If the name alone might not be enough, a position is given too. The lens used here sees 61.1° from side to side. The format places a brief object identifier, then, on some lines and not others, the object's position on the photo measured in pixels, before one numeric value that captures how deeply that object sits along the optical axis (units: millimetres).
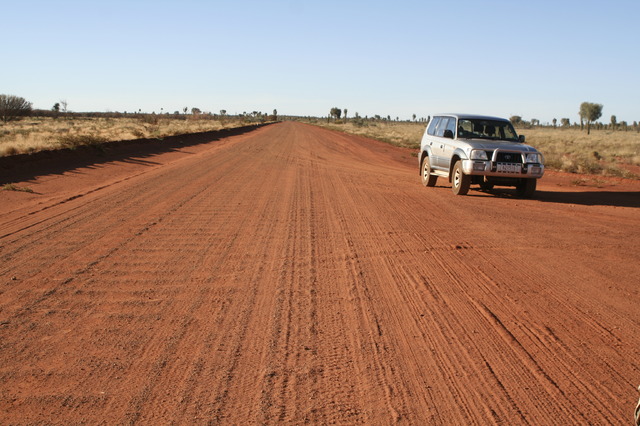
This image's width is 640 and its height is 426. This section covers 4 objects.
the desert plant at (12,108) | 64375
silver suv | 12406
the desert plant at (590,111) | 93875
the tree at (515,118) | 90875
